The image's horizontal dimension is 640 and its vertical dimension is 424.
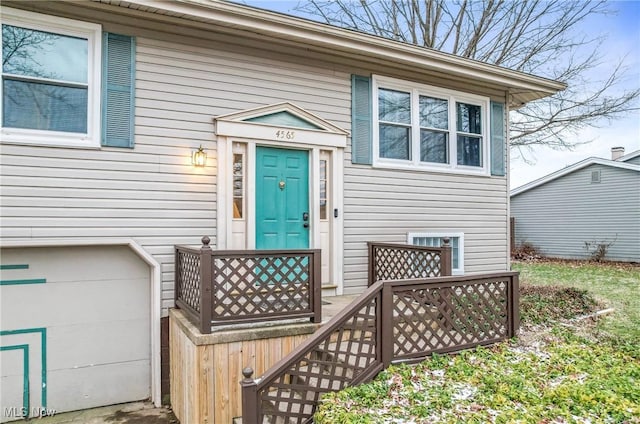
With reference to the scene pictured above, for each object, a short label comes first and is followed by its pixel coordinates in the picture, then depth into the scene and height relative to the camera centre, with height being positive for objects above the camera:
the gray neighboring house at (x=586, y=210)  13.81 +0.41
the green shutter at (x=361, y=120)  5.72 +1.46
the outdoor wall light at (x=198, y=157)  4.75 +0.76
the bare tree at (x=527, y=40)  11.80 +5.64
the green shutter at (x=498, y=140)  6.84 +1.39
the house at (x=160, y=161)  4.15 +0.73
